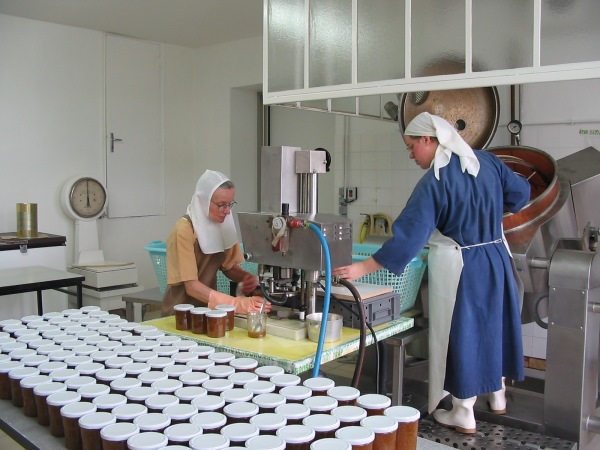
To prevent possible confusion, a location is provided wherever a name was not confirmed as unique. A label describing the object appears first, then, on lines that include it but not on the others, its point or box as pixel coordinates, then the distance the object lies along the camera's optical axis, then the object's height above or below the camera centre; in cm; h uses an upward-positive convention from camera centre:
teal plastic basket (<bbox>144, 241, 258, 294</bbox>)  292 -43
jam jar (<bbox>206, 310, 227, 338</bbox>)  200 -47
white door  574 +58
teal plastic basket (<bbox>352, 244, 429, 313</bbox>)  254 -41
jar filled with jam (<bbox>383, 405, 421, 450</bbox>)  129 -54
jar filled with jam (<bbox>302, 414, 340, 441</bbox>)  122 -50
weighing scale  495 -64
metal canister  476 -28
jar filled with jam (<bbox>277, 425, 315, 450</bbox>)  117 -50
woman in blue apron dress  246 -32
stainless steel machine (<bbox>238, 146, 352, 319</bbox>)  198 -15
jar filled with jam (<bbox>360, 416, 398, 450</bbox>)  123 -51
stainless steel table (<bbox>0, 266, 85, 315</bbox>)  376 -64
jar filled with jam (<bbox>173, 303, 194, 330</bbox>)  209 -47
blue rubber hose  184 -31
